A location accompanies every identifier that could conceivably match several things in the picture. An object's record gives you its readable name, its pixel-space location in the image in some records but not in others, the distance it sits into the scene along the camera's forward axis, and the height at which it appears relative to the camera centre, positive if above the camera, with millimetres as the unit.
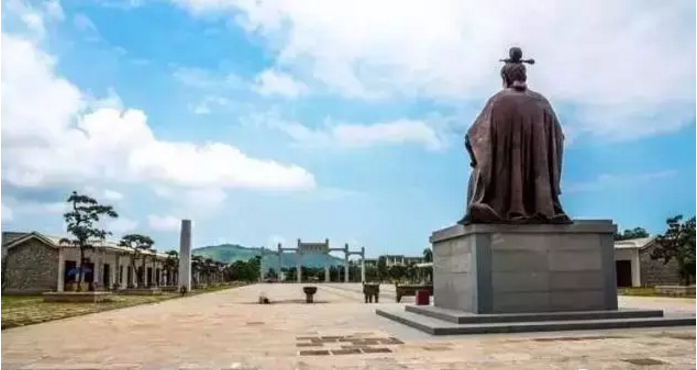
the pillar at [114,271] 56566 -649
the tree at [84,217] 32125 +2147
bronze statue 14242 +2122
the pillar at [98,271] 49831 -585
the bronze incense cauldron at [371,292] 28859 -1235
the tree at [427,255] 95812 +947
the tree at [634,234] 82438 +3295
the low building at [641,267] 57719 -516
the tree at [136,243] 51500 +1503
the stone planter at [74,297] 29156 -1412
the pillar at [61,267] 47344 -250
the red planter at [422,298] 19672 -1024
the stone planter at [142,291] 42906 -1818
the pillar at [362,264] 124594 -445
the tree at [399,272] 93875 -1354
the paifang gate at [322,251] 131500 +2355
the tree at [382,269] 112406 -1153
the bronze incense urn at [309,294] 29234 -1333
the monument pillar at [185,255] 56941 +659
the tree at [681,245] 42969 +1022
